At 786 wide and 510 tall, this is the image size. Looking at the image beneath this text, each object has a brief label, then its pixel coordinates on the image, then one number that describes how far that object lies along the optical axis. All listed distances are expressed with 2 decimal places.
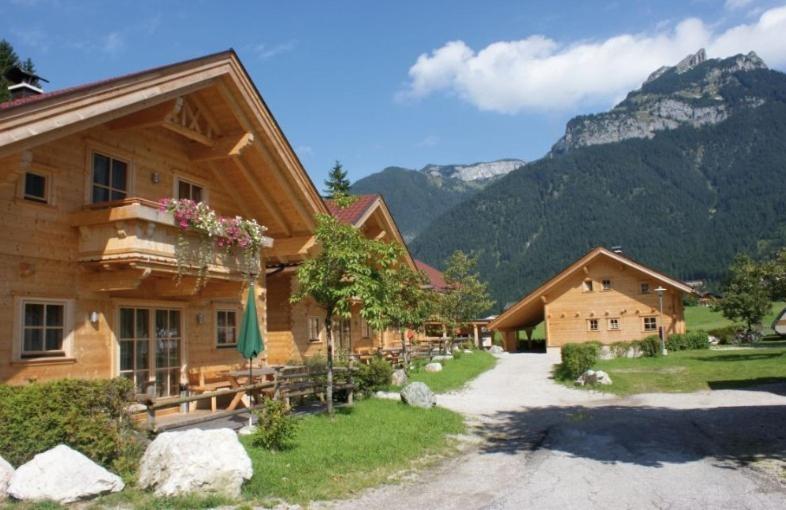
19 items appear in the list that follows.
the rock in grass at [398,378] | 21.52
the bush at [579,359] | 24.59
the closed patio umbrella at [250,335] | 13.31
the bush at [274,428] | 10.41
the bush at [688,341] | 34.88
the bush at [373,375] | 17.56
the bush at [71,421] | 8.24
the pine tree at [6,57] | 26.73
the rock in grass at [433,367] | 27.53
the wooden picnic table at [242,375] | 13.64
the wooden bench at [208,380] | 14.31
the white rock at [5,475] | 7.43
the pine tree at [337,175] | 71.22
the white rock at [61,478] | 7.46
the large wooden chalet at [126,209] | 10.62
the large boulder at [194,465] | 8.09
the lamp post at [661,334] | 31.11
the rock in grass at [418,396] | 16.16
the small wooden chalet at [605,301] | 38.97
